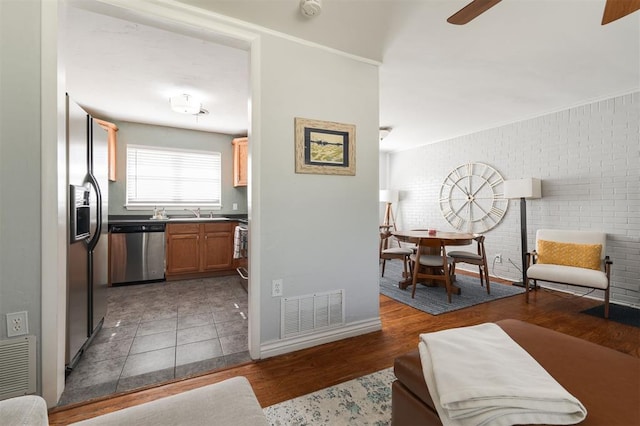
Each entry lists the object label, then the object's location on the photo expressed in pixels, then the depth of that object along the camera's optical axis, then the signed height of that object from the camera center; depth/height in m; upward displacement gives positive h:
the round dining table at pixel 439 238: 3.39 -0.34
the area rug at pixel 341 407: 1.42 -1.11
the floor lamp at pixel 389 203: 5.94 +0.21
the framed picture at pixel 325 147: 2.17 +0.55
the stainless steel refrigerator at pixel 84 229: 1.73 -0.13
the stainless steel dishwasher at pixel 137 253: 3.89 -0.62
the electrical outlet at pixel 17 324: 1.44 -0.61
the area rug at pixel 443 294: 3.08 -1.08
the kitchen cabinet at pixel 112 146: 4.07 +1.02
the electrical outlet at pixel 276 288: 2.06 -0.59
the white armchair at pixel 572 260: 2.85 -0.58
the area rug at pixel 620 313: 2.72 -1.11
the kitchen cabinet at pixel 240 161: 4.86 +0.93
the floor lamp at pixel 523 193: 3.65 +0.26
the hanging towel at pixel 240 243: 3.67 -0.44
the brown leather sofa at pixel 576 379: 0.79 -0.58
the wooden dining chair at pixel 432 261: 3.32 -0.65
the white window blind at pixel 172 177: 4.49 +0.62
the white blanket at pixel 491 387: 0.77 -0.55
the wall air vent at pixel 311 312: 2.11 -0.83
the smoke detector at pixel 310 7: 1.84 +1.43
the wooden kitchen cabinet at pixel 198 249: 4.17 -0.60
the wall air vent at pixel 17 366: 1.42 -0.84
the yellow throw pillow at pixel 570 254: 3.08 -0.51
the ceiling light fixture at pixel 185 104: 3.28 +1.35
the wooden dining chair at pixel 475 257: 3.58 -0.62
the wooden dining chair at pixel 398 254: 3.96 -0.64
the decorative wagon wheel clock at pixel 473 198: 4.39 +0.24
